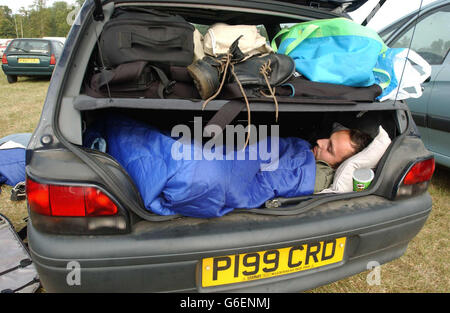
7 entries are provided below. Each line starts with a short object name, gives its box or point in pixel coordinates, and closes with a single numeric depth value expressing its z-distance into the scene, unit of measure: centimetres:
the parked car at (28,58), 966
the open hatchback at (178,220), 108
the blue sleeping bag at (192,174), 115
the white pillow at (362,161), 156
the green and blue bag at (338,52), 146
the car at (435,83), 264
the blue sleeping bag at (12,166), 274
